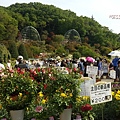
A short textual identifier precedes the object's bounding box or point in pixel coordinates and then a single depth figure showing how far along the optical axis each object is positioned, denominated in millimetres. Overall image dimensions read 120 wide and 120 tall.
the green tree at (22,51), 33469
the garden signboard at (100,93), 4102
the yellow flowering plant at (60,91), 4230
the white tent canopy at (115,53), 16603
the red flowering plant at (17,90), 4176
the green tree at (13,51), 32678
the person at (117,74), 11038
